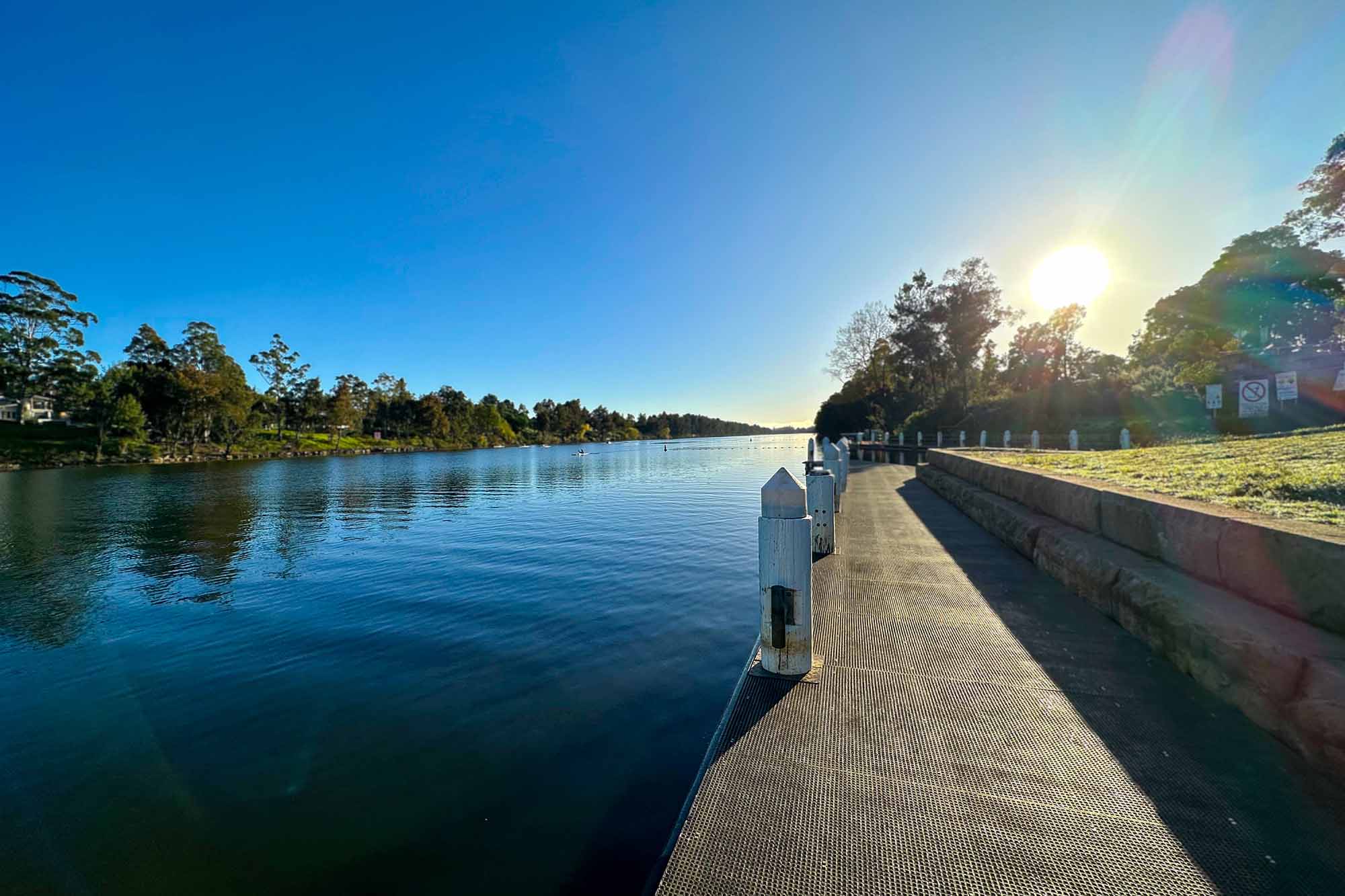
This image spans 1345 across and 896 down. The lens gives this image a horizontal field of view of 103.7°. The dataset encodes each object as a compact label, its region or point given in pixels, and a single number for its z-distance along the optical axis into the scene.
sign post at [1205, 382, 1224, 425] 18.75
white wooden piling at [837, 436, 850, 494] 10.54
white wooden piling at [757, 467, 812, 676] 3.04
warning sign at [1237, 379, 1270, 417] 17.02
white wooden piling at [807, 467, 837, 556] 6.09
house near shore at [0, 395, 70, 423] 59.09
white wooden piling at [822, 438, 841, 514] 9.80
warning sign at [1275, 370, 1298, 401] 16.23
